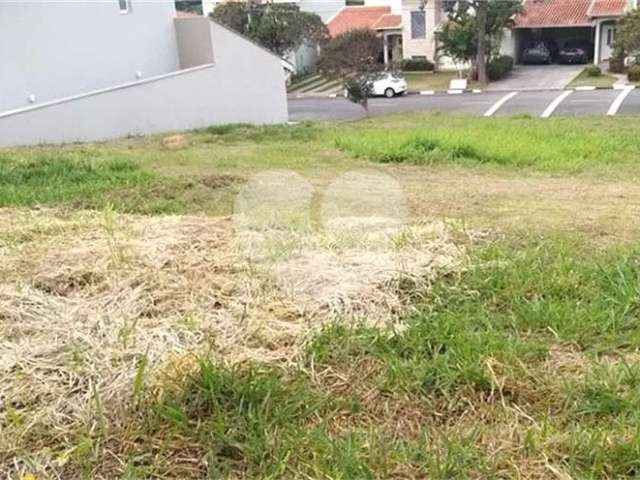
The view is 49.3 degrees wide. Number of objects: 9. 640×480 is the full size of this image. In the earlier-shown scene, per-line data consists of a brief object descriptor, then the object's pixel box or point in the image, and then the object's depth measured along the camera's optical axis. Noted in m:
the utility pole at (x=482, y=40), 24.03
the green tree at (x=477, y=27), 24.27
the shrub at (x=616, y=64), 24.80
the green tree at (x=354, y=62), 20.53
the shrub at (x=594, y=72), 24.84
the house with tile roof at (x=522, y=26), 27.19
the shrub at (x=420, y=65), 28.92
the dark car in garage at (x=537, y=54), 28.81
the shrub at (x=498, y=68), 25.86
